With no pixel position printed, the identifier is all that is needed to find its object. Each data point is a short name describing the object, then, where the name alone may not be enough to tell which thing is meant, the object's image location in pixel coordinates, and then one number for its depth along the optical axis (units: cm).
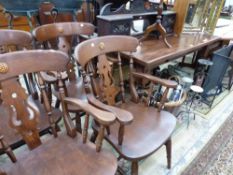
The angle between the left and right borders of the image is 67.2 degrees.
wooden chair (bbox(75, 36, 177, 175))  98
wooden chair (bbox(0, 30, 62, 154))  111
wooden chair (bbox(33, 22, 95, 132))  138
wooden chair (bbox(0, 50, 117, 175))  85
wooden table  148
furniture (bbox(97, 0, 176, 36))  159
